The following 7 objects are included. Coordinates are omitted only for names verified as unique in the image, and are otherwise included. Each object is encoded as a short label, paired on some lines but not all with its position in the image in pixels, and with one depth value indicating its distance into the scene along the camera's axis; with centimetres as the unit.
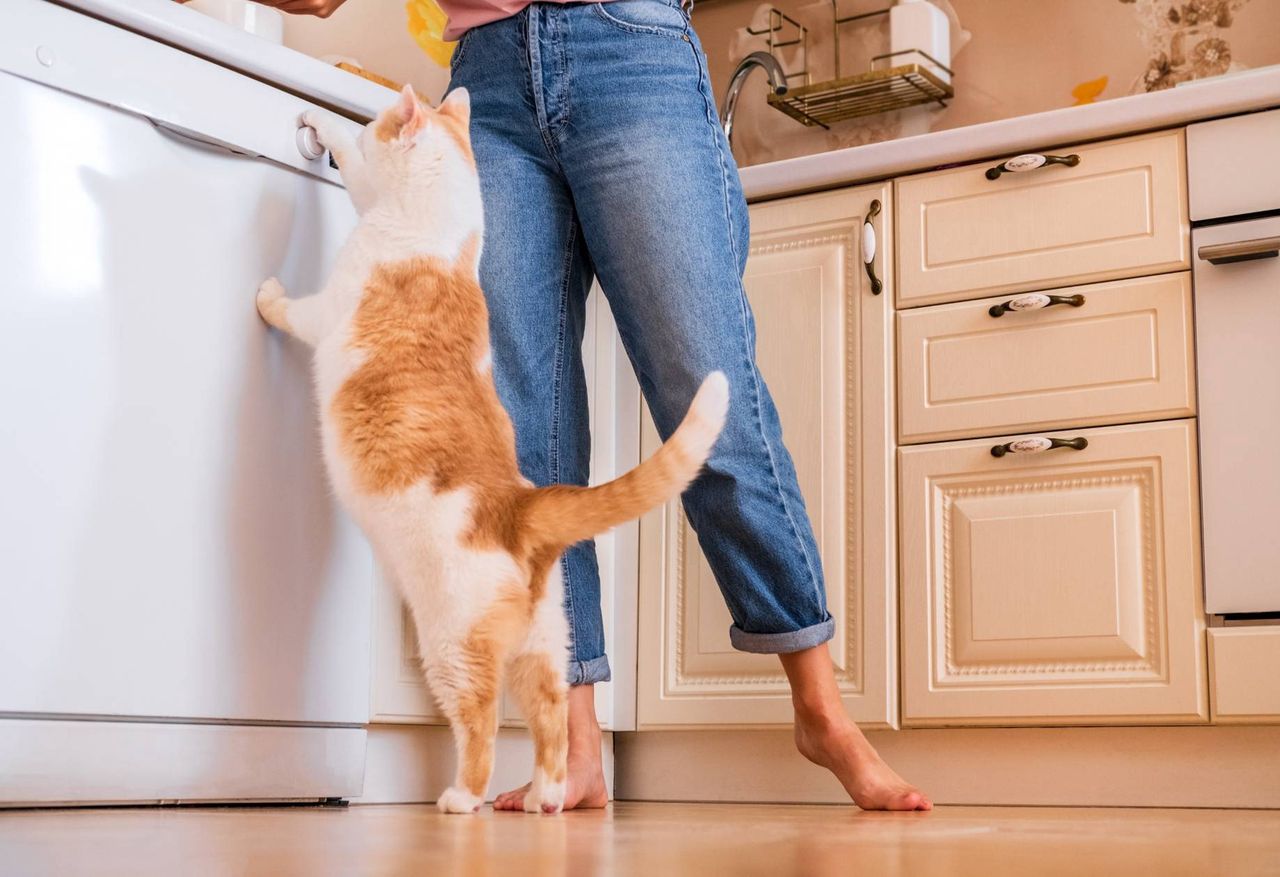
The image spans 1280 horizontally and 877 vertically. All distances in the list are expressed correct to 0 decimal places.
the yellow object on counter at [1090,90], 243
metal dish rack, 248
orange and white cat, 126
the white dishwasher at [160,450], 127
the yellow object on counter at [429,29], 234
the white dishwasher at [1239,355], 170
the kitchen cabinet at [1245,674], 167
